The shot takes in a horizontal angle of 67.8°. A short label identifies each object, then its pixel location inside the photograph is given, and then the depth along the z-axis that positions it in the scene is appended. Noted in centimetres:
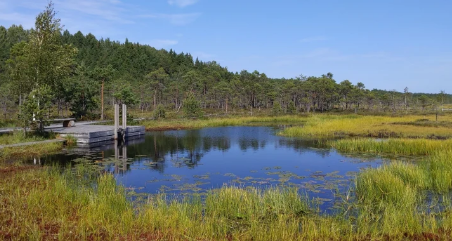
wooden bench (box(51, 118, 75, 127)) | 2968
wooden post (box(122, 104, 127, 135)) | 3062
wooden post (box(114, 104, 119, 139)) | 2915
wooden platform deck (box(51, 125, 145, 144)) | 2509
